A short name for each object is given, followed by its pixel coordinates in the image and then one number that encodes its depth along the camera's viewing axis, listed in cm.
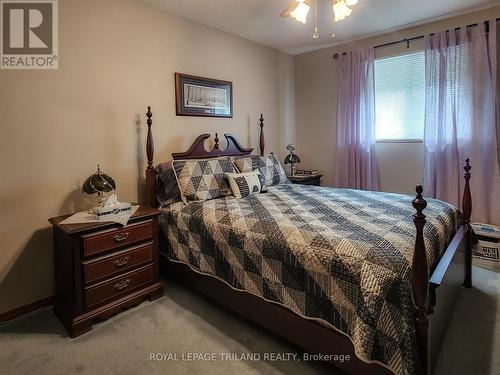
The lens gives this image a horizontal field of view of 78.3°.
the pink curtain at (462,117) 295
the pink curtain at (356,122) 370
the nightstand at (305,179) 387
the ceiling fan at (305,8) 205
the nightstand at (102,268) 195
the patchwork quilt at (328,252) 130
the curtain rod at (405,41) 335
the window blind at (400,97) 344
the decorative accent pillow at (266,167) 315
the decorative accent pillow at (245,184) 278
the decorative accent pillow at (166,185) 263
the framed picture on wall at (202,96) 305
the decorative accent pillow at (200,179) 260
